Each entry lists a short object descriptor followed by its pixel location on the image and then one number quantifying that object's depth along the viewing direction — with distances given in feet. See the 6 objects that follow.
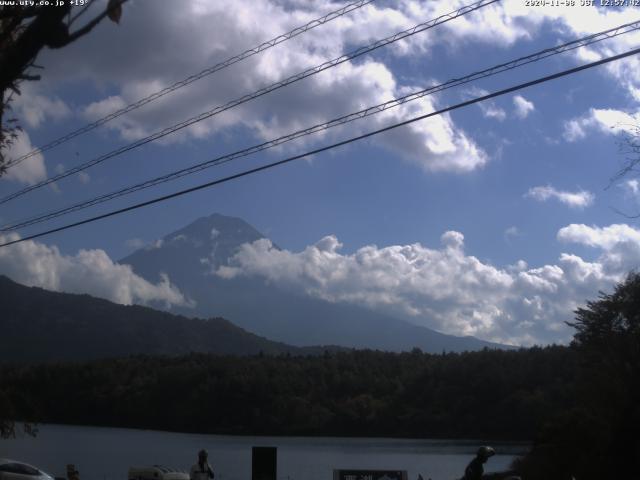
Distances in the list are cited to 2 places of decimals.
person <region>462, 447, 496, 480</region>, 34.42
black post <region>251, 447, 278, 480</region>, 55.26
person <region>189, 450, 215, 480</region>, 57.36
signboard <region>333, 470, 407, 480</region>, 54.44
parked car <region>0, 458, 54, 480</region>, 93.35
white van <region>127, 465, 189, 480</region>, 118.42
